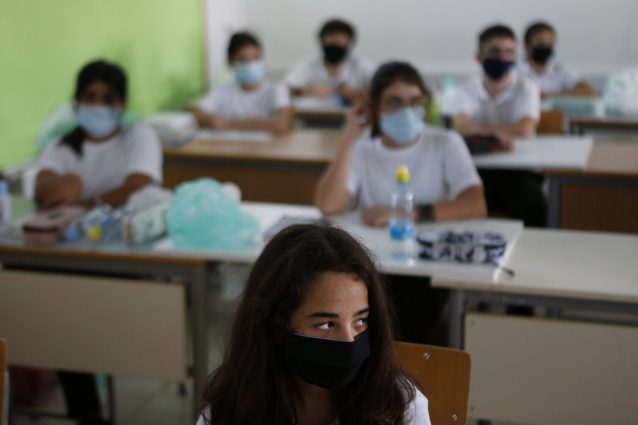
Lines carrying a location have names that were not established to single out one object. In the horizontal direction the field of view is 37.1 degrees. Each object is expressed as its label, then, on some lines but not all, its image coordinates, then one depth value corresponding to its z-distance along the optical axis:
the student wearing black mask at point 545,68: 5.93
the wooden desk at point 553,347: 2.50
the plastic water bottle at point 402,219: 2.84
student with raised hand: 3.19
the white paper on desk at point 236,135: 4.77
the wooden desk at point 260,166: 4.34
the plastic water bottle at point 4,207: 3.27
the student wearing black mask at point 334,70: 6.11
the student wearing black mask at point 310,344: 1.62
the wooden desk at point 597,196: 3.83
